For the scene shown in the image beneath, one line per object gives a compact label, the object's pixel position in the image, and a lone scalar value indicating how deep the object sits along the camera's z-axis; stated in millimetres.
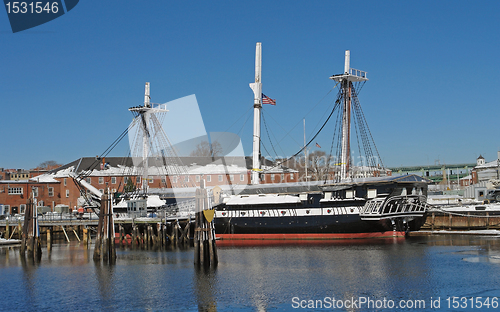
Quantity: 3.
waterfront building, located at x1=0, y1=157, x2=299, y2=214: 80938
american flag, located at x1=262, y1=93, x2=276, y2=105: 57875
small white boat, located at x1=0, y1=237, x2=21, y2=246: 54188
